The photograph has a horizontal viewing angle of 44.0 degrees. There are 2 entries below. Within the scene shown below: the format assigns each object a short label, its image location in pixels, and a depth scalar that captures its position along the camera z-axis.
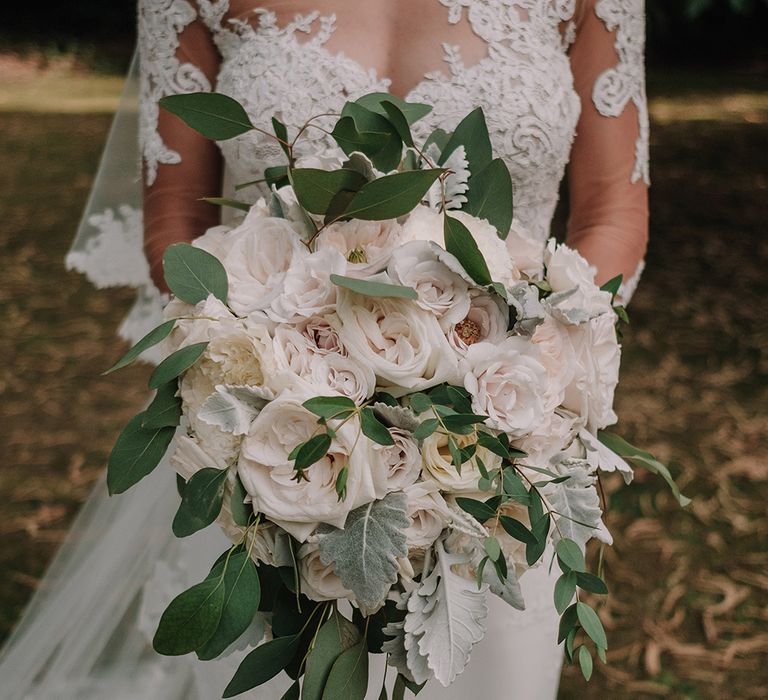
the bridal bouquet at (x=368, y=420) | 1.22
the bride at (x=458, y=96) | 2.01
